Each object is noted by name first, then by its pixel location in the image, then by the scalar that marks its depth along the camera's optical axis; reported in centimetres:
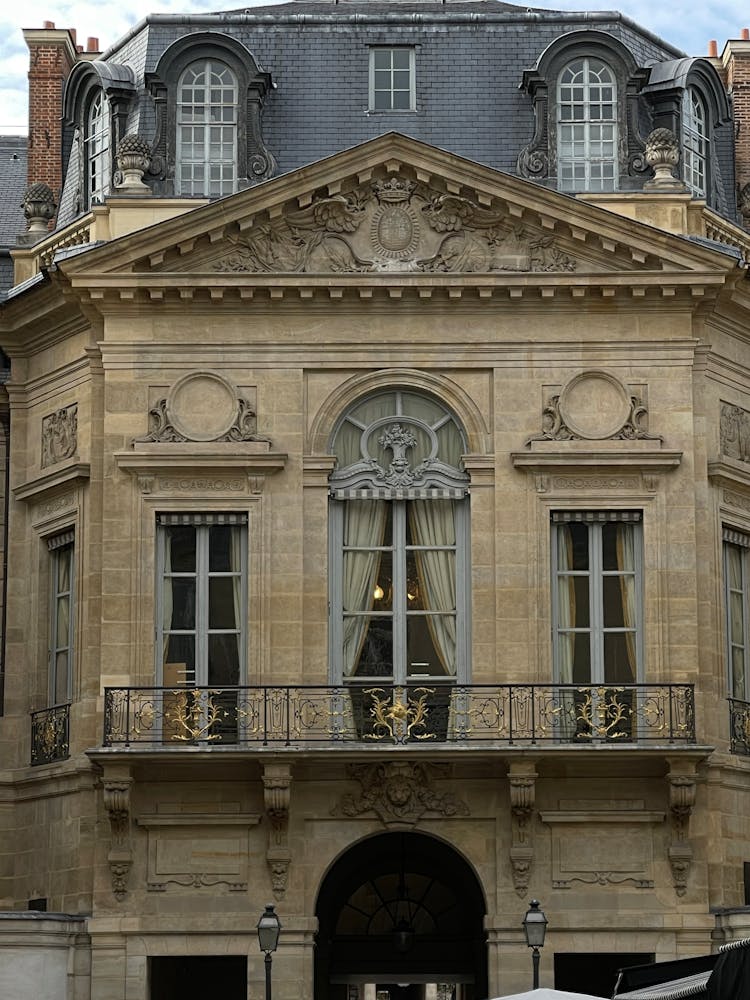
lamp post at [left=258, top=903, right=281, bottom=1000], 2580
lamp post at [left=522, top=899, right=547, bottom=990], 2617
